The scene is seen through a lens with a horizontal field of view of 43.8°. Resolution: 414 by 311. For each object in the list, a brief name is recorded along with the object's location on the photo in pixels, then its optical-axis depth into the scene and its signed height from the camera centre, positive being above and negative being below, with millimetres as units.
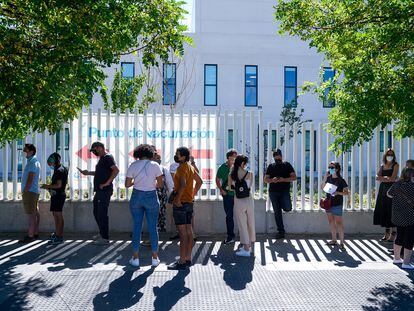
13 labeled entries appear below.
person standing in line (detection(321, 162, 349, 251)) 9109 -805
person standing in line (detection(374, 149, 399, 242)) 9516 -714
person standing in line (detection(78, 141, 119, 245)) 9031 -503
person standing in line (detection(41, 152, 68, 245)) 9234 -675
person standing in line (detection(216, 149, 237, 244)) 9445 -697
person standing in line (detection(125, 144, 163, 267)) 7703 -617
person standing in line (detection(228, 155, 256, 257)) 8453 -764
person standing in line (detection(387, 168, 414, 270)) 7590 -822
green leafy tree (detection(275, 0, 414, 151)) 7711 +1661
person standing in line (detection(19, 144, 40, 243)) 9359 -647
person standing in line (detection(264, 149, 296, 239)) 9883 -555
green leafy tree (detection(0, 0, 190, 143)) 7098 +1530
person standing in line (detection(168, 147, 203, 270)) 7570 -725
